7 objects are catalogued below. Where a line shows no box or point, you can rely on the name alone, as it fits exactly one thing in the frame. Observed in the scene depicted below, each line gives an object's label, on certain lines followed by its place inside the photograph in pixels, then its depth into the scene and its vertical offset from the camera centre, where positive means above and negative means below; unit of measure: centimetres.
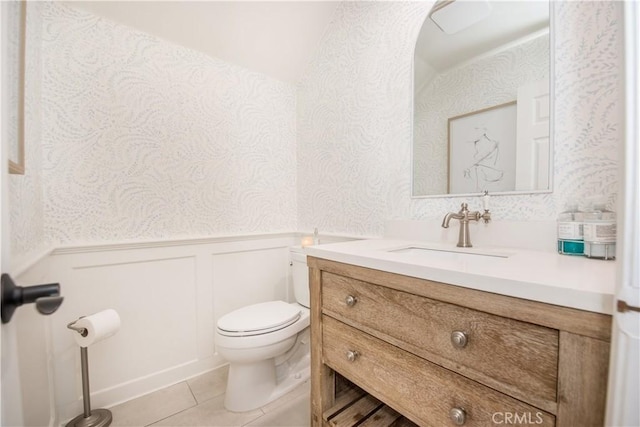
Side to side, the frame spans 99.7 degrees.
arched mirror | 99 +44
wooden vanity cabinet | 48 -35
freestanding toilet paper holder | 124 -96
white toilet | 129 -70
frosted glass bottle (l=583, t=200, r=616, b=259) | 73 -9
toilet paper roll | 118 -54
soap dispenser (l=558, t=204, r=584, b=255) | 81 -9
